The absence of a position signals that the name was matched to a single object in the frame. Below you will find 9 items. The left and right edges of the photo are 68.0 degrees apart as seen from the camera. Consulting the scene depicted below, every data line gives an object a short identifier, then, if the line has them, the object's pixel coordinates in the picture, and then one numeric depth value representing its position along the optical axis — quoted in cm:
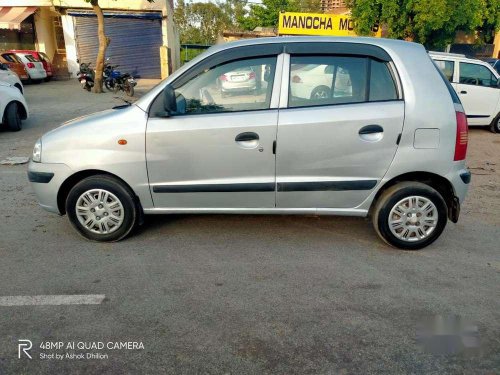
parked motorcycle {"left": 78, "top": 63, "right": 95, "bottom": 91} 1576
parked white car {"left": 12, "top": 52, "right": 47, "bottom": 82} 1727
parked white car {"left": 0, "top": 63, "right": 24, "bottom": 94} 1038
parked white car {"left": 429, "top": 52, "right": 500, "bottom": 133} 827
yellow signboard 2031
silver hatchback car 316
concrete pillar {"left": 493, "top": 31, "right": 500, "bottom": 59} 2132
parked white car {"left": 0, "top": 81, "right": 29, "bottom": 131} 795
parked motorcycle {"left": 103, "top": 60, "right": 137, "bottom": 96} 1470
